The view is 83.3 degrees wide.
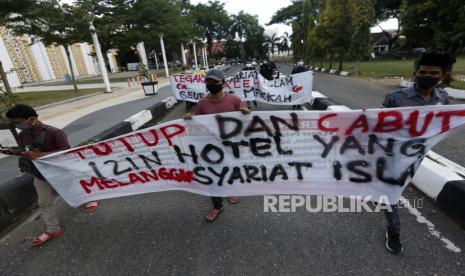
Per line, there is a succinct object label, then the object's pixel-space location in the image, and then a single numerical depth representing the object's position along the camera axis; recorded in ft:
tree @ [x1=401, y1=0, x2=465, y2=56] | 34.45
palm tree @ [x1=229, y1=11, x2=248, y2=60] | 250.37
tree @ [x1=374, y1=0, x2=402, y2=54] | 138.10
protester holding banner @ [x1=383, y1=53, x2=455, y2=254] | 7.72
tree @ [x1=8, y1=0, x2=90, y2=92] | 43.29
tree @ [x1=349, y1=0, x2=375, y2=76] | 65.31
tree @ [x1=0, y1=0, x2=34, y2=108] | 38.22
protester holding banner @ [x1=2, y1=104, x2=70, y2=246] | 9.13
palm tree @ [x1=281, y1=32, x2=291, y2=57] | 326.36
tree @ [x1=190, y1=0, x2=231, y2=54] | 179.11
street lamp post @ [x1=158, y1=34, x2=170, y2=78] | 91.81
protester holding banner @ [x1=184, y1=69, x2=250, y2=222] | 9.77
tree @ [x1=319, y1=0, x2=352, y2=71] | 71.10
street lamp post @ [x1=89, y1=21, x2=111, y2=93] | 52.62
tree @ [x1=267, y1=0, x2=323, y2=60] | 115.75
